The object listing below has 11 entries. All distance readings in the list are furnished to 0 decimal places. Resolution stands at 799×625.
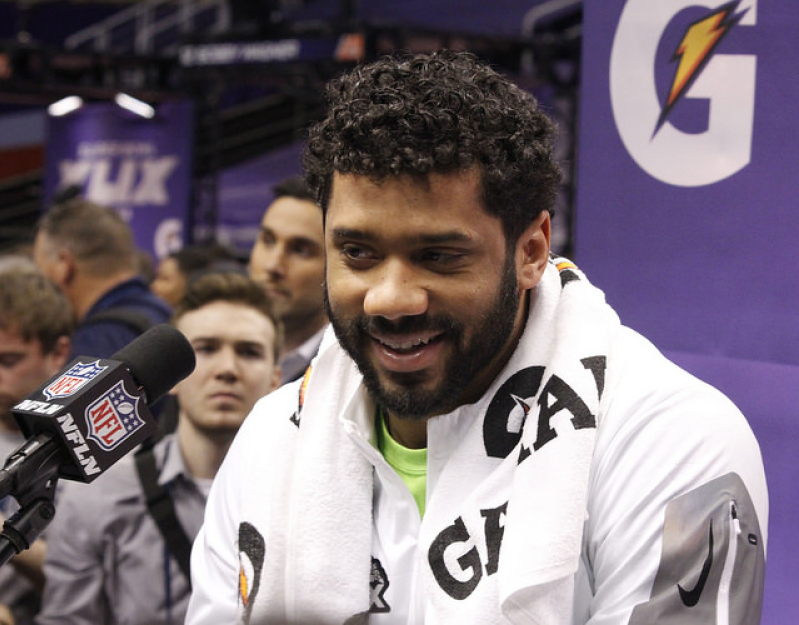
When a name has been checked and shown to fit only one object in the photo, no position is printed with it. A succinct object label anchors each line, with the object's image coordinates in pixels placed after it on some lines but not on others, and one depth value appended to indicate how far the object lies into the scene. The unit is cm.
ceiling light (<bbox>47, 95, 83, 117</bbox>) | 1066
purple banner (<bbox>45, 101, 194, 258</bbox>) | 980
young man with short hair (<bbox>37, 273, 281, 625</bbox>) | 284
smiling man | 149
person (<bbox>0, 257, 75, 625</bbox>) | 314
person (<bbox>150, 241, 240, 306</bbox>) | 582
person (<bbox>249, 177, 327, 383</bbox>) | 402
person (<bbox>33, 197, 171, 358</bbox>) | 457
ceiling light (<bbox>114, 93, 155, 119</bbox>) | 1001
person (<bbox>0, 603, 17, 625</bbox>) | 264
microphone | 130
